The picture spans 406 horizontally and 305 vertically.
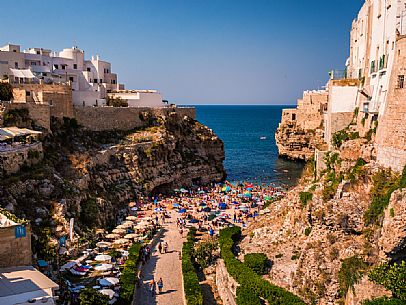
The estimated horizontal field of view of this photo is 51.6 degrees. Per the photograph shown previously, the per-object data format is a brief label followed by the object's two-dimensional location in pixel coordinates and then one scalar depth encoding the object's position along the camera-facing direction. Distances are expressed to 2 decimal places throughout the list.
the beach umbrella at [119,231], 32.25
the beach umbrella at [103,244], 29.06
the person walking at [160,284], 24.37
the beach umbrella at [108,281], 23.02
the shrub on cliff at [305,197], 23.97
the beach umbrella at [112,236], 31.22
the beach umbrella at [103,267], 25.12
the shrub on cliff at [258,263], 23.11
